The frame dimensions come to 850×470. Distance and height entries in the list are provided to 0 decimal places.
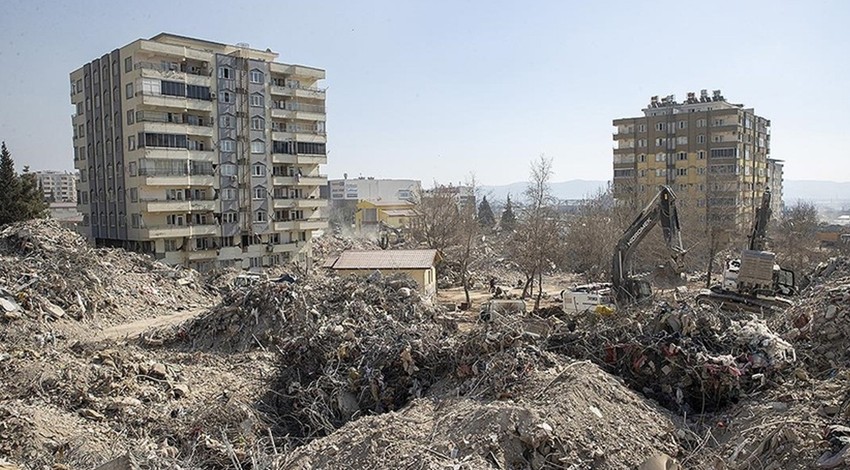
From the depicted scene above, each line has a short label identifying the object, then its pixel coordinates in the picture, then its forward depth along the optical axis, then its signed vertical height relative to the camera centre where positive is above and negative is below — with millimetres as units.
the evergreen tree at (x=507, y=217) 61234 -1895
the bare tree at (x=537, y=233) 29250 -1612
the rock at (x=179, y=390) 12320 -3499
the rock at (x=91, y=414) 10891 -3454
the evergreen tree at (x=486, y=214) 68281 -1722
